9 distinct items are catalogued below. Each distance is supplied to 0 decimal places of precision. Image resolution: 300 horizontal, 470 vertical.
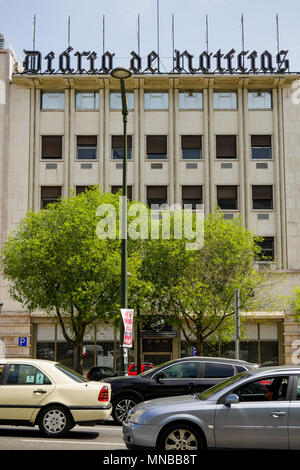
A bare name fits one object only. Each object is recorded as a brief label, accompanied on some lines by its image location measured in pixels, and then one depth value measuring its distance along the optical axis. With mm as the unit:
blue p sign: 30328
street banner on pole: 16828
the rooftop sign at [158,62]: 34875
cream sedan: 11133
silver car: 8188
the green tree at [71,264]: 24359
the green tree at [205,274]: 26500
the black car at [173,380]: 13320
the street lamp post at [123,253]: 16938
